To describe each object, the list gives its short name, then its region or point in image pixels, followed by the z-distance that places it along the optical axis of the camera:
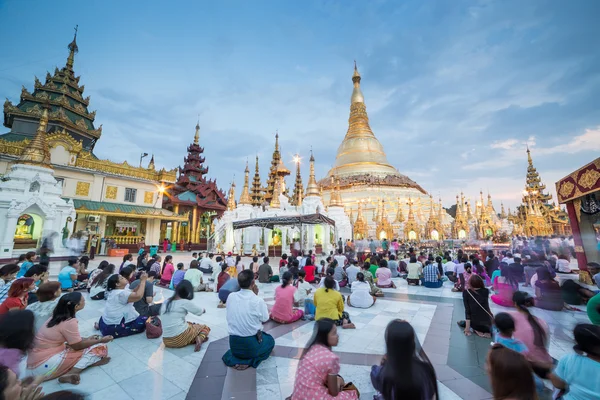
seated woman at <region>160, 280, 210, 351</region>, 3.93
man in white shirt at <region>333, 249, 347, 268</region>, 10.27
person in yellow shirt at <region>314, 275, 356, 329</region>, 4.38
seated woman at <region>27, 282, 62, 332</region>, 3.35
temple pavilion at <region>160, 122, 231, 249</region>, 27.17
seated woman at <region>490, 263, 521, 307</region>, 6.14
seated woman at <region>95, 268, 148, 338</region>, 4.28
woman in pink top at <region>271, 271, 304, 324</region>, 5.09
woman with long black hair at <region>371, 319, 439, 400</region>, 1.78
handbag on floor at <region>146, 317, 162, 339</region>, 4.44
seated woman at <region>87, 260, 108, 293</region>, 6.18
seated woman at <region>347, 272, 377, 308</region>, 6.20
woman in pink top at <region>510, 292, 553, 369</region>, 2.92
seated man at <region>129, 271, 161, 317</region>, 4.96
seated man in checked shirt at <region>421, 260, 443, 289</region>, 8.64
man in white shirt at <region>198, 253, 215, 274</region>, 11.23
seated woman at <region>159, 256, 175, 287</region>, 8.85
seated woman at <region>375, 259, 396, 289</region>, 8.42
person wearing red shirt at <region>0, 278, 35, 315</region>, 3.57
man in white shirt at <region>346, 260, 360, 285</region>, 8.16
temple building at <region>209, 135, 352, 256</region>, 19.53
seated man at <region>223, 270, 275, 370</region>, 3.45
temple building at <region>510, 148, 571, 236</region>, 23.48
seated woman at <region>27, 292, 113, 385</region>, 2.94
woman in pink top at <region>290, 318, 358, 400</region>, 2.12
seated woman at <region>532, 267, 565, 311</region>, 5.73
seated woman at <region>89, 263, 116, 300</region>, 5.72
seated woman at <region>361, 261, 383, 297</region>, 7.20
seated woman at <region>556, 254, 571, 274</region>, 9.26
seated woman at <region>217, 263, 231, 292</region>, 7.54
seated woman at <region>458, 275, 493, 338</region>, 4.48
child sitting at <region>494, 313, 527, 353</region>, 2.91
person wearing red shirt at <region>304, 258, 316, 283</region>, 8.60
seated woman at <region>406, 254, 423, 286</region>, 9.19
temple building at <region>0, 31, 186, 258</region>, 13.73
